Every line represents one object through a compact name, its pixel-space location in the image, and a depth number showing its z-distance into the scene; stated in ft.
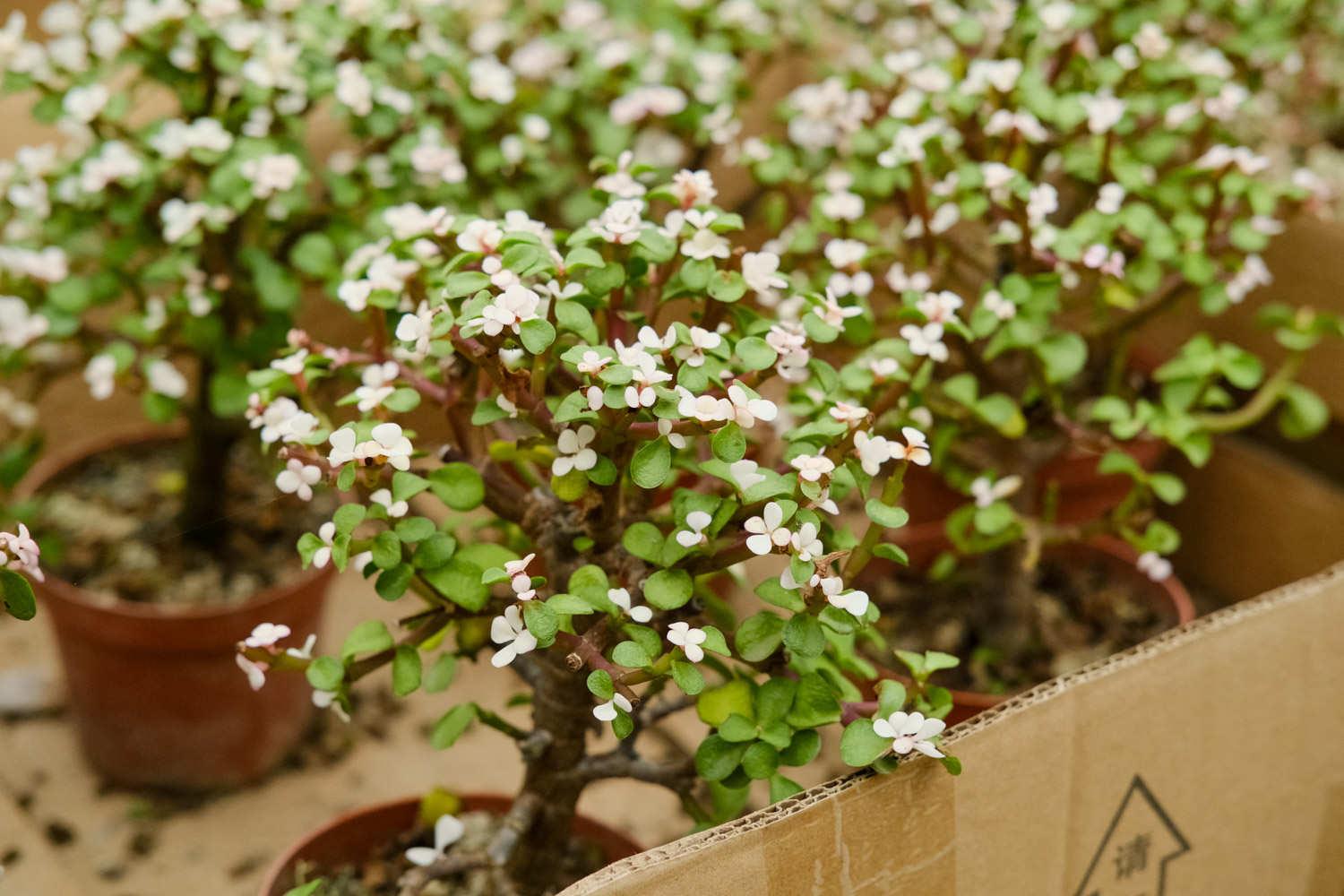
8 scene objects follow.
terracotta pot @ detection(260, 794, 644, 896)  3.70
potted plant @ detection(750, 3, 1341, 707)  3.99
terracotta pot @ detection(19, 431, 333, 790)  4.78
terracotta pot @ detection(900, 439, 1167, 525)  5.41
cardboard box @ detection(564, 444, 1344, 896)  2.87
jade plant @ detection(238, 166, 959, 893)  2.82
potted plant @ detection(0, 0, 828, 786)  4.41
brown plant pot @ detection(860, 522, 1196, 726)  4.83
